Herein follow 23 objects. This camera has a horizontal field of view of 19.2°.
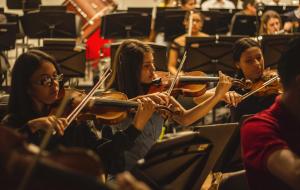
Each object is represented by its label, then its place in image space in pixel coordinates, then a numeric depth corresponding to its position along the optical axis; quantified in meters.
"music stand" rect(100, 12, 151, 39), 11.10
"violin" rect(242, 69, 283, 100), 6.23
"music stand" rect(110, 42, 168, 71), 8.00
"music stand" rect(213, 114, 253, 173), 4.16
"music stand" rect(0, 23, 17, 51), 10.52
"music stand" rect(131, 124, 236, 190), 3.41
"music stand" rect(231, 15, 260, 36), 11.88
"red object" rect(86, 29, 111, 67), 14.04
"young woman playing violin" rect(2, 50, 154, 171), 4.40
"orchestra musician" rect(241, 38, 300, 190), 3.14
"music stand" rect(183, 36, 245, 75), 8.75
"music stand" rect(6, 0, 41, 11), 14.24
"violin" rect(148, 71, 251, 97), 6.17
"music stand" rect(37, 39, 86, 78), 8.88
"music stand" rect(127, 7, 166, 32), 11.92
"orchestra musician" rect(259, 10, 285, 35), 10.67
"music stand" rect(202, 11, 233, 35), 12.24
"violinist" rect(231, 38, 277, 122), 6.26
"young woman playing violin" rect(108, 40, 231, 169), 5.24
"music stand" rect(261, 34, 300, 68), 8.70
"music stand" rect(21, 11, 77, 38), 11.08
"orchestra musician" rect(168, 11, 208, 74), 10.82
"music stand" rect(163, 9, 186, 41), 11.61
